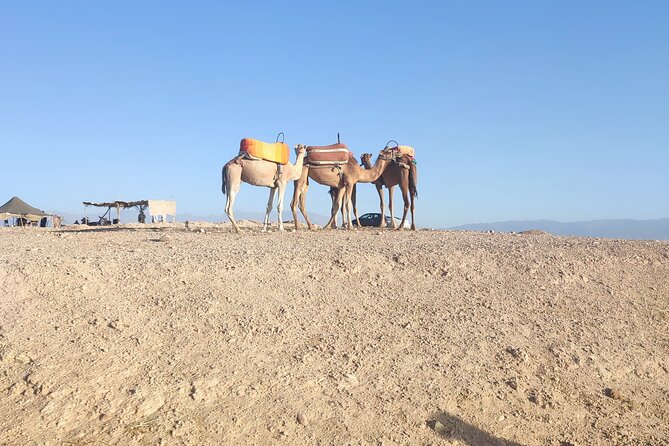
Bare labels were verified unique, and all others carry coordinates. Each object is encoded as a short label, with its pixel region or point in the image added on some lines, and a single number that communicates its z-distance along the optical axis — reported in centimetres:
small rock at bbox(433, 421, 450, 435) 552
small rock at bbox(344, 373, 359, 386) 613
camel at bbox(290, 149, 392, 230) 1656
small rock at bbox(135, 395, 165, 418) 545
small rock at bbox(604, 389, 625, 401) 638
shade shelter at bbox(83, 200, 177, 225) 2916
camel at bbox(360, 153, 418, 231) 1742
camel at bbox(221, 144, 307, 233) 1433
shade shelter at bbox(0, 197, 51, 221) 2995
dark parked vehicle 2266
